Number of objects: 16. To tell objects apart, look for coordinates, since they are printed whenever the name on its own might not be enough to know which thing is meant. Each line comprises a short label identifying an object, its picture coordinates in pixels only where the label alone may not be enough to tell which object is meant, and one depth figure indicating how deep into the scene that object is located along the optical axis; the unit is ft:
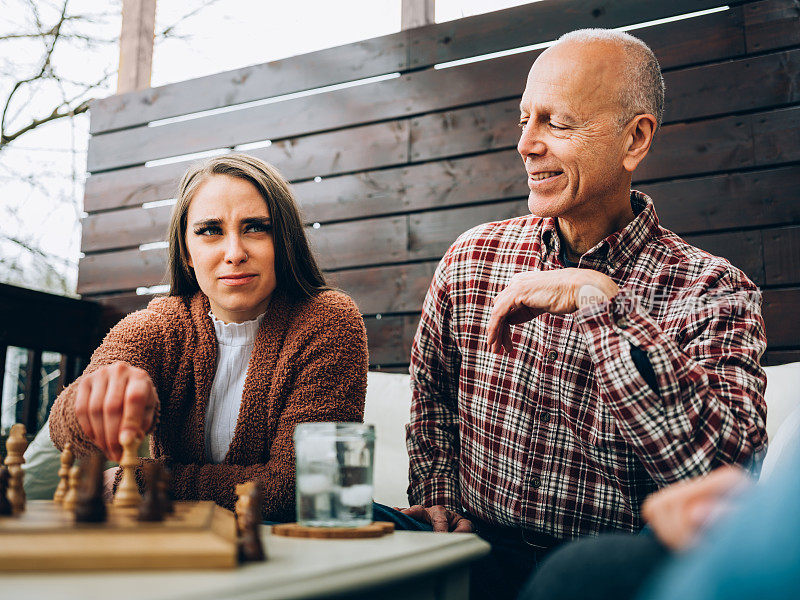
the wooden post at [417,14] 8.77
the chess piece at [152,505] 2.31
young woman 4.44
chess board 1.85
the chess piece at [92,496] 2.22
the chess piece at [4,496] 2.48
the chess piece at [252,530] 2.14
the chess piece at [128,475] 2.90
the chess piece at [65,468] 3.15
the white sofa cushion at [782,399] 5.06
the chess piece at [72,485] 2.87
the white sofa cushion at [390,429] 6.68
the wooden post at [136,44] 10.50
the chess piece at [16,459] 2.84
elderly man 3.82
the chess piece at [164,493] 2.39
